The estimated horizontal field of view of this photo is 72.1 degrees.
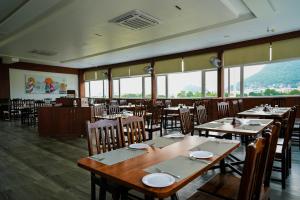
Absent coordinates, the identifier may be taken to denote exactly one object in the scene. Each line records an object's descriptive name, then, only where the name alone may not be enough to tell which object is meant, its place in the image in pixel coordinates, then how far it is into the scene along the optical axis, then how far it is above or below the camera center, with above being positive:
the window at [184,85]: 8.33 +0.38
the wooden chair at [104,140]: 1.67 -0.43
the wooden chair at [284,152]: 2.29 -0.71
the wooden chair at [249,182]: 0.94 -0.45
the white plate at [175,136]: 2.10 -0.43
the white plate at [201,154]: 1.45 -0.44
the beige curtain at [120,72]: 10.64 +1.19
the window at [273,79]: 6.19 +0.44
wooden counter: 5.72 -0.74
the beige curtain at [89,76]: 12.44 +1.17
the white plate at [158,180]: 1.08 -0.47
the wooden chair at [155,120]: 4.18 -0.60
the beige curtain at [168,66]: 8.64 +1.22
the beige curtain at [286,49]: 5.97 +1.30
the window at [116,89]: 11.30 +0.29
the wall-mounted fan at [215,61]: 7.08 +1.11
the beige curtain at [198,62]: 7.74 +1.23
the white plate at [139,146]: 1.76 -0.45
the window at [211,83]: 7.72 +0.39
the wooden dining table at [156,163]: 1.07 -0.47
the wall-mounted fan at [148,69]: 9.08 +1.11
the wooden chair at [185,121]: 2.93 -0.41
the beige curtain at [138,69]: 9.85 +1.21
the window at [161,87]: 9.37 +0.31
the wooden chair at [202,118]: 3.37 -0.42
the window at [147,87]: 9.91 +0.33
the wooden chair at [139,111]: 4.37 -0.37
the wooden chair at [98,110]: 4.82 -0.38
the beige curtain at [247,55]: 6.50 +1.27
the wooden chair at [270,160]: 1.32 -0.47
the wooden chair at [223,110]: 4.18 -0.34
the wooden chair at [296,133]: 4.13 -0.96
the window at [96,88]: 12.37 +0.36
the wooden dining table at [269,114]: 3.71 -0.40
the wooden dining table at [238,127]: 2.38 -0.43
